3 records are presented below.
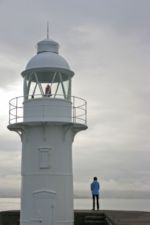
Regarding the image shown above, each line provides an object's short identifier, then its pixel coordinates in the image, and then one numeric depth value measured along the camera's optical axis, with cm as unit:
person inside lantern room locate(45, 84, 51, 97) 1938
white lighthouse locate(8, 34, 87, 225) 1884
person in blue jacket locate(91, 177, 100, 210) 2417
